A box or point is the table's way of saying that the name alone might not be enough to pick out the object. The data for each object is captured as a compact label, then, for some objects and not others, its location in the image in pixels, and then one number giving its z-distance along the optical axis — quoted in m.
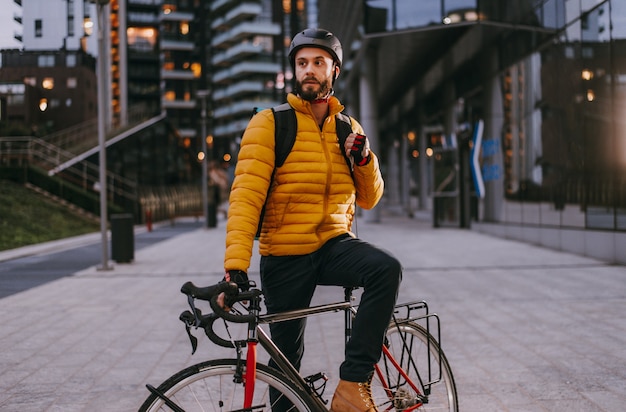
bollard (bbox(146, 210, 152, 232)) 26.16
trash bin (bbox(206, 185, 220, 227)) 26.56
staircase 27.77
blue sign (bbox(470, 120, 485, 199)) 22.19
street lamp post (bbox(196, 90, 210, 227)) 26.60
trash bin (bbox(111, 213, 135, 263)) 13.80
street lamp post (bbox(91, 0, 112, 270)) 12.57
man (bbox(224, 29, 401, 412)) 2.82
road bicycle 2.47
